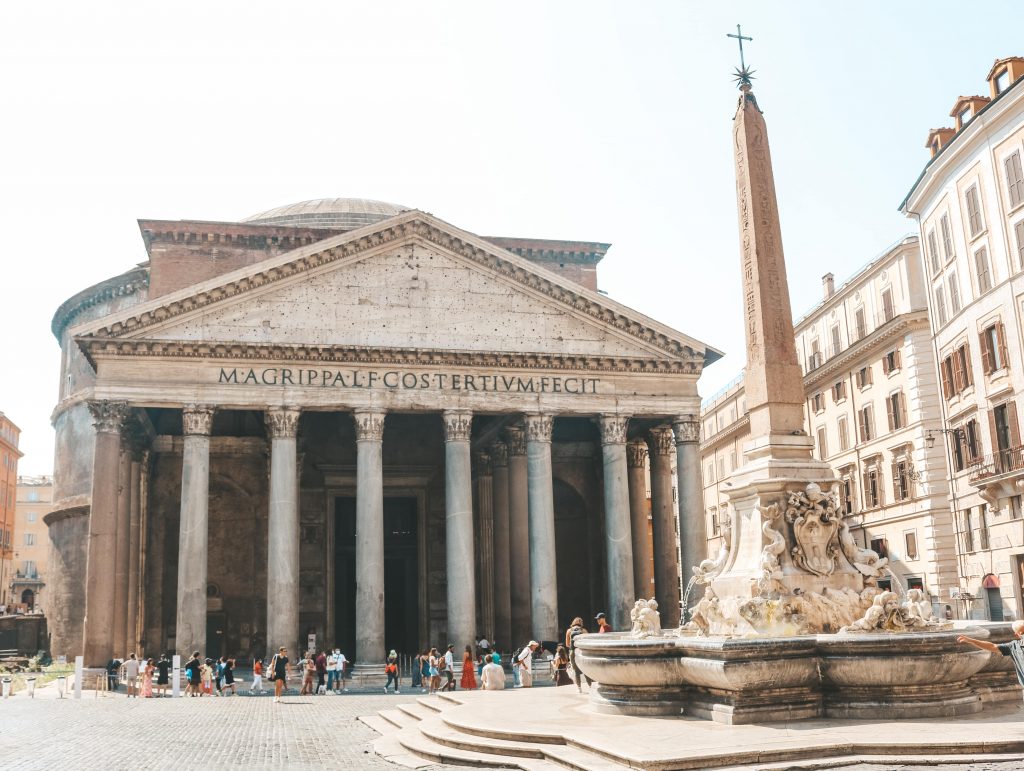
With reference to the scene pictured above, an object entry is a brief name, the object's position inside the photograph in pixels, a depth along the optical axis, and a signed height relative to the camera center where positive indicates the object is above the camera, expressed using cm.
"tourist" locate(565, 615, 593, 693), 1764 -69
